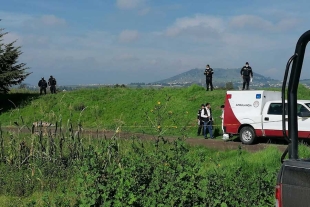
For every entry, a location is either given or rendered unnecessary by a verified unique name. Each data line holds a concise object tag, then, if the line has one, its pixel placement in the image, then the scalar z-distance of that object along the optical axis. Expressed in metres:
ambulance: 18.39
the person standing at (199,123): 20.99
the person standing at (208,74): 29.20
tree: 33.41
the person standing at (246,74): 26.97
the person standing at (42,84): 38.06
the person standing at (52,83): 38.04
